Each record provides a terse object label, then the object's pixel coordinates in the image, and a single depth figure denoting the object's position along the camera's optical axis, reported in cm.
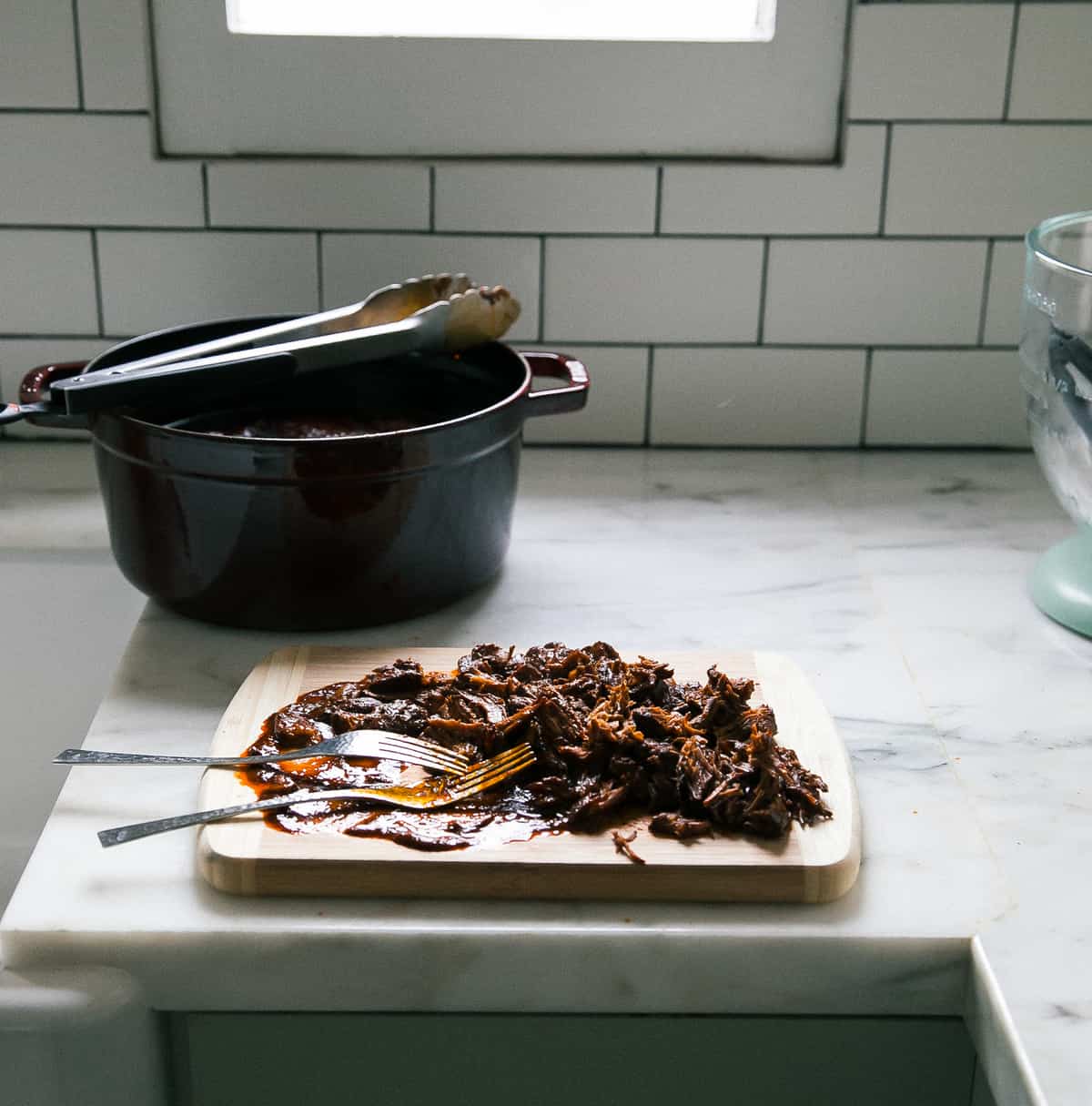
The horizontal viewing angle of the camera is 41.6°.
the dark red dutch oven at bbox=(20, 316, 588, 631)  95
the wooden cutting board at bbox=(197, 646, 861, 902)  74
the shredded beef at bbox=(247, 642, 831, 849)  77
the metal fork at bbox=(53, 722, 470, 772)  81
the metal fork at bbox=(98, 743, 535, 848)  76
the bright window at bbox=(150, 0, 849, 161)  128
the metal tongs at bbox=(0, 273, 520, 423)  95
